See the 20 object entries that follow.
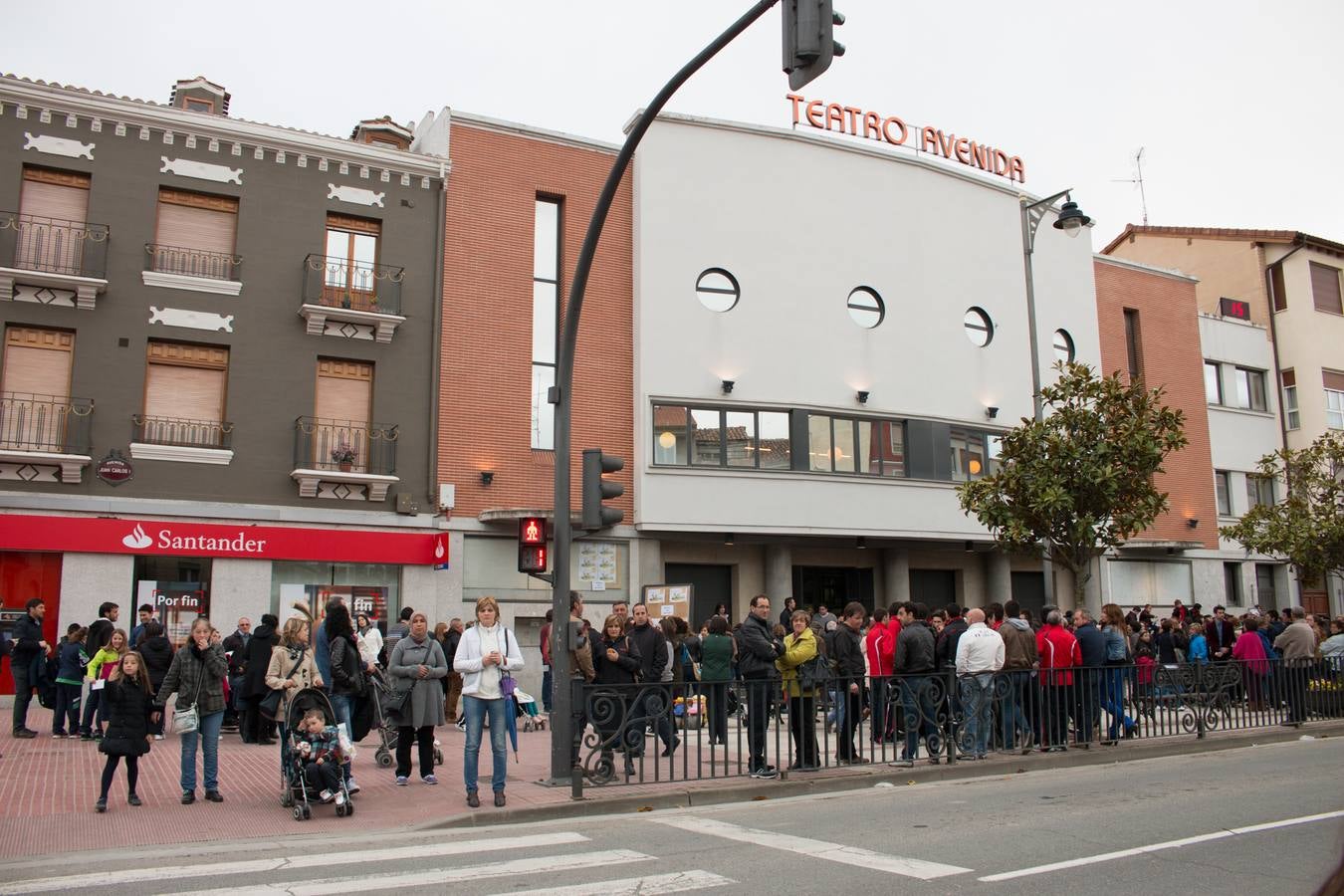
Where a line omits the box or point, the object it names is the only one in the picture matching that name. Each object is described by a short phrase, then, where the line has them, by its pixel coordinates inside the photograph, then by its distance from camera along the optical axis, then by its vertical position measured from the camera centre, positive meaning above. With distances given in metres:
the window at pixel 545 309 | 22.67 +6.59
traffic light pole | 10.83 +1.69
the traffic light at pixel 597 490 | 11.49 +1.42
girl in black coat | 9.79 -0.80
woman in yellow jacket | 11.78 -0.78
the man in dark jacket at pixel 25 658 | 14.59 -0.41
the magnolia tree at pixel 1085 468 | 16.91 +2.39
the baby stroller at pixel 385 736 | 12.84 -1.30
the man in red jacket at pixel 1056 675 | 13.82 -0.67
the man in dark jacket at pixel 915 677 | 12.55 -0.62
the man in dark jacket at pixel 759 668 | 11.70 -0.49
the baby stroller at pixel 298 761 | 9.82 -1.22
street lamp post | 19.48 +7.14
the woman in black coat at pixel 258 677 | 14.18 -0.66
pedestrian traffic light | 11.42 +0.79
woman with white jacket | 10.23 -0.49
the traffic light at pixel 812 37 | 8.59 +4.57
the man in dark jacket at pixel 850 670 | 12.38 -0.58
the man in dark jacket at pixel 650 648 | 12.40 -0.27
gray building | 18.42 +4.80
